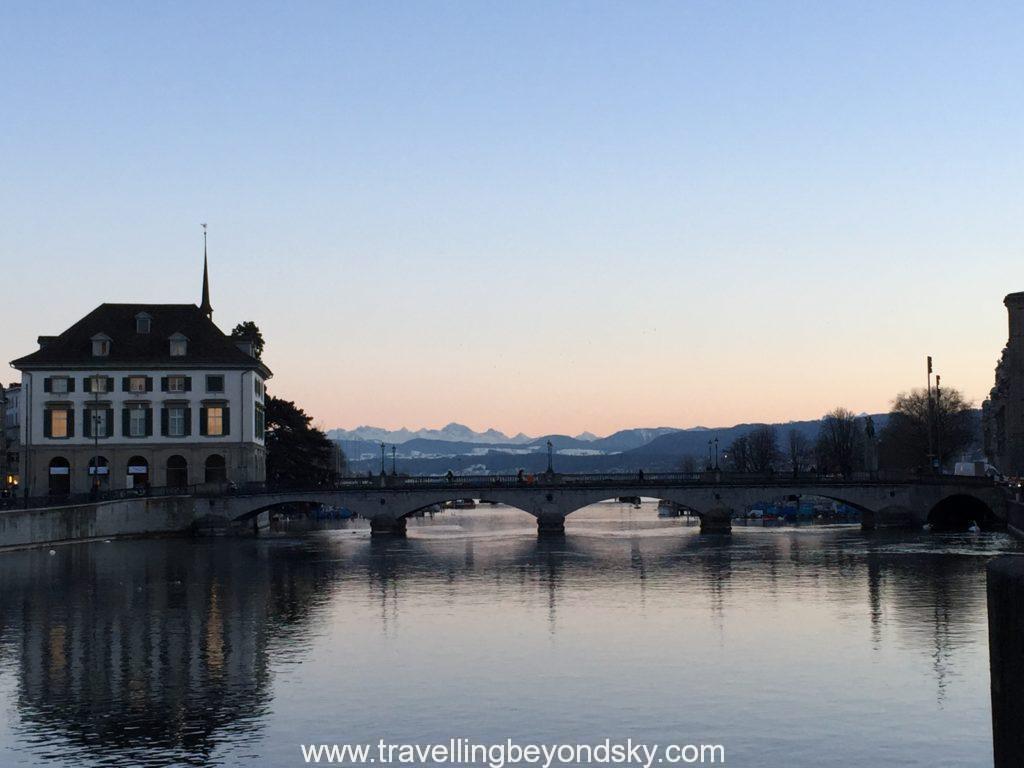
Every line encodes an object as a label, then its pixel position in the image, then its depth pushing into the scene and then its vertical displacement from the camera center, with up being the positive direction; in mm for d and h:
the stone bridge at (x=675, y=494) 111625 -3635
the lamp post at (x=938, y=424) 149075 +2794
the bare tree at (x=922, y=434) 169875 +1686
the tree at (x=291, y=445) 151750 +1680
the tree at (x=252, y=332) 153375 +15036
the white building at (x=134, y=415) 113188 +4136
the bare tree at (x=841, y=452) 191750 -554
